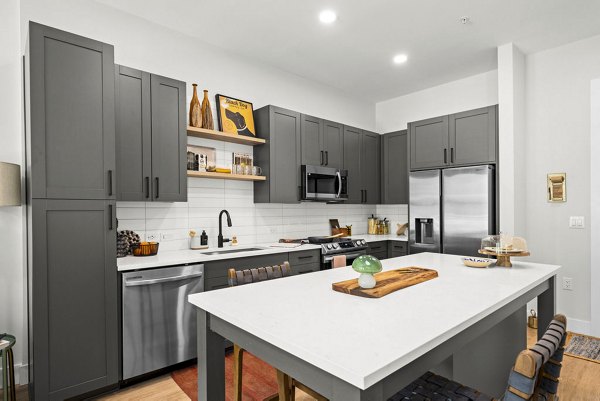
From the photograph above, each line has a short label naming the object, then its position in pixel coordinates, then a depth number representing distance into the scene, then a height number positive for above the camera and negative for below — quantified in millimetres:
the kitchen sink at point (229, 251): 3141 -488
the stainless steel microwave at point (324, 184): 4141 +186
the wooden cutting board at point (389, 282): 1605 -429
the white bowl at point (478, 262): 2281 -425
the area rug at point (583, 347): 3054 -1392
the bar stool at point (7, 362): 2035 -962
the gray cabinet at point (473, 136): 3953 +709
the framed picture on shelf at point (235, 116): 3686 +907
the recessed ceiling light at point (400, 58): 3998 +1613
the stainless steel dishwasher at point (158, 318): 2514 -880
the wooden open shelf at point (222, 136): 3325 +645
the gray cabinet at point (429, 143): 4312 +690
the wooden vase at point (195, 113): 3338 +833
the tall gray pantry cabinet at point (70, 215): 2168 -87
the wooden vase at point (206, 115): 3418 +830
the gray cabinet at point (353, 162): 4758 +496
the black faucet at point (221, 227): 3592 -285
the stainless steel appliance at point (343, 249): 3857 -579
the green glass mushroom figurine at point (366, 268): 1639 -326
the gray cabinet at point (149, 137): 2785 +533
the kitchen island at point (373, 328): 962 -444
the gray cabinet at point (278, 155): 3877 +507
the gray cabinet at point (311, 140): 4207 +714
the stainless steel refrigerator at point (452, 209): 3857 -130
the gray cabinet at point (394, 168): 4980 +439
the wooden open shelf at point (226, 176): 3314 +240
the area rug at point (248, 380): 2424 -1338
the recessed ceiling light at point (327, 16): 3096 +1638
